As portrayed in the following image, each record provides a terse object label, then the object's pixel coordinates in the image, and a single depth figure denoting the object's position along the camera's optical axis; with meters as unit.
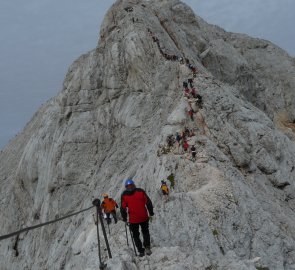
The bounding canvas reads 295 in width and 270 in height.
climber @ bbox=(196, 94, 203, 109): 27.47
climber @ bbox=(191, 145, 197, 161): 22.30
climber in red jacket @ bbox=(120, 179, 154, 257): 12.57
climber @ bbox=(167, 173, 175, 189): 21.48
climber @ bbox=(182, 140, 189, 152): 22.85
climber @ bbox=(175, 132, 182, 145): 23.78
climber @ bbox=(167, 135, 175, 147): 24.15
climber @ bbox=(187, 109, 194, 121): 26.25
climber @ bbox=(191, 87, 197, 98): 28.41
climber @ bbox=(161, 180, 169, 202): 19.82
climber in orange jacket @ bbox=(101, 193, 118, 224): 19.14
